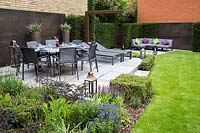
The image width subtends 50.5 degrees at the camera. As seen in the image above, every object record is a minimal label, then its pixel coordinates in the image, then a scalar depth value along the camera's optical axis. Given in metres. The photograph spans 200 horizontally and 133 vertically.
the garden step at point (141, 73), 7.44
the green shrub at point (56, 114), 2.82
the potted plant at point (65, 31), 10.80
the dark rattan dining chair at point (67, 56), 6.08
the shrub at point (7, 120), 2.69
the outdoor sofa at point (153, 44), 14.32
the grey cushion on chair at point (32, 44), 7.18
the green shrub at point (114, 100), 3.64
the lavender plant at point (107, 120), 2.87
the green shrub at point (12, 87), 4.03
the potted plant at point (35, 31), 8.58
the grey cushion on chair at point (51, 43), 7.40
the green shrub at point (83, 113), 3.21
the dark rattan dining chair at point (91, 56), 6.94
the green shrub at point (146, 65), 8.13
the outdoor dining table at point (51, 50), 6.39
